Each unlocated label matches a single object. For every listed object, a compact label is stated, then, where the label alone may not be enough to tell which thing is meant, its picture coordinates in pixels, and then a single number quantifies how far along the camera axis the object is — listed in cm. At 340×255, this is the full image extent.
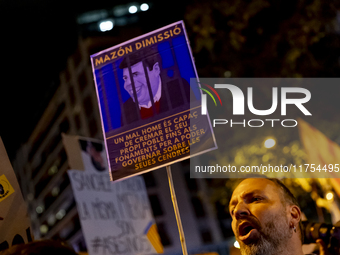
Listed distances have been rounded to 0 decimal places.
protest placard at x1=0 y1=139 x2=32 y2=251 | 277
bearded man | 230
